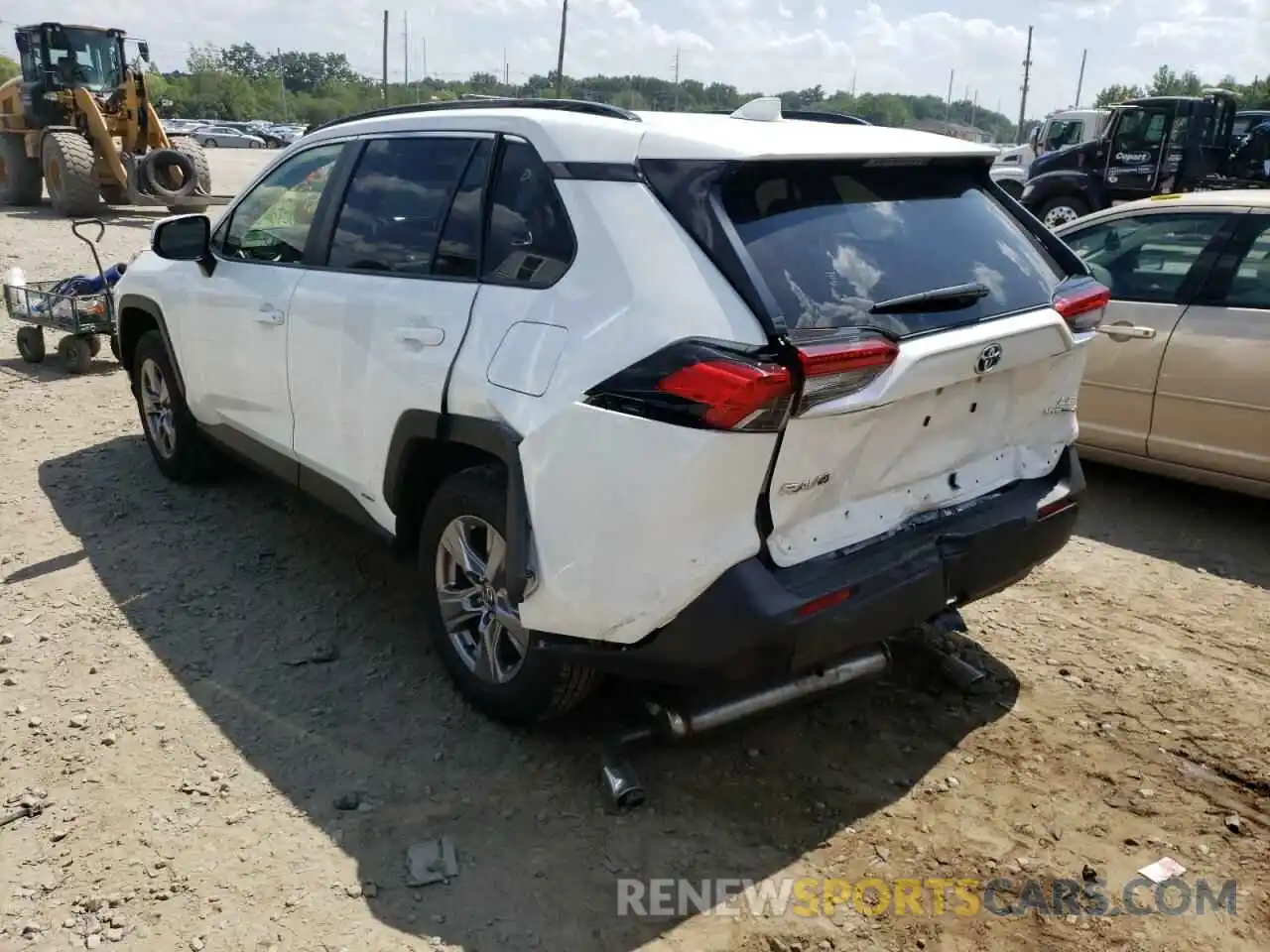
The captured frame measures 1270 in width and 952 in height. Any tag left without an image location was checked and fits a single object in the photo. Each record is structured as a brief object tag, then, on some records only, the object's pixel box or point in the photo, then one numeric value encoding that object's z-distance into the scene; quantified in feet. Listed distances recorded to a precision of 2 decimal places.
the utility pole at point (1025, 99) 215.10
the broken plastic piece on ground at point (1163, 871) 9.16
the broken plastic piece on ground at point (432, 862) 9.12
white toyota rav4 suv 8.39
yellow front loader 54.85
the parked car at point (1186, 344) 15.93
